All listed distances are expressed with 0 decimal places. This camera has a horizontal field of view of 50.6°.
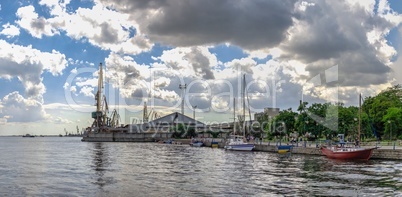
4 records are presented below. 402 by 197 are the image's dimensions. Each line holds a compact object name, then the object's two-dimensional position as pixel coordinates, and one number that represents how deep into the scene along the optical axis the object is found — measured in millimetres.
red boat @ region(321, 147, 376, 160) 72688
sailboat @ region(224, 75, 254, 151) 114375
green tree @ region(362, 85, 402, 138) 132500
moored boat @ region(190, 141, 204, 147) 159375
